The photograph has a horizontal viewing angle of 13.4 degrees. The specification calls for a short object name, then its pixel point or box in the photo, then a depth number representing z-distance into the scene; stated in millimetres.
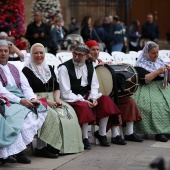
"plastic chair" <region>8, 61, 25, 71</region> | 10197
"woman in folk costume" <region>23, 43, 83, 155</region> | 8939
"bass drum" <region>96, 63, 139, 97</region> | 10075
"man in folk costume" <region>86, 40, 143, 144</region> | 10203
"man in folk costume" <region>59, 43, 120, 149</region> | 9643
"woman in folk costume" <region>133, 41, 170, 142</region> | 10483
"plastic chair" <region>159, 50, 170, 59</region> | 14481
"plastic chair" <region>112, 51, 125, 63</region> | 13229
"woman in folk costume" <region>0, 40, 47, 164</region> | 8228
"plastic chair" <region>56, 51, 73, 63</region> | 12483
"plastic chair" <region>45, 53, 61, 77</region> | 11489
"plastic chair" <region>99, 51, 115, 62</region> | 12766
